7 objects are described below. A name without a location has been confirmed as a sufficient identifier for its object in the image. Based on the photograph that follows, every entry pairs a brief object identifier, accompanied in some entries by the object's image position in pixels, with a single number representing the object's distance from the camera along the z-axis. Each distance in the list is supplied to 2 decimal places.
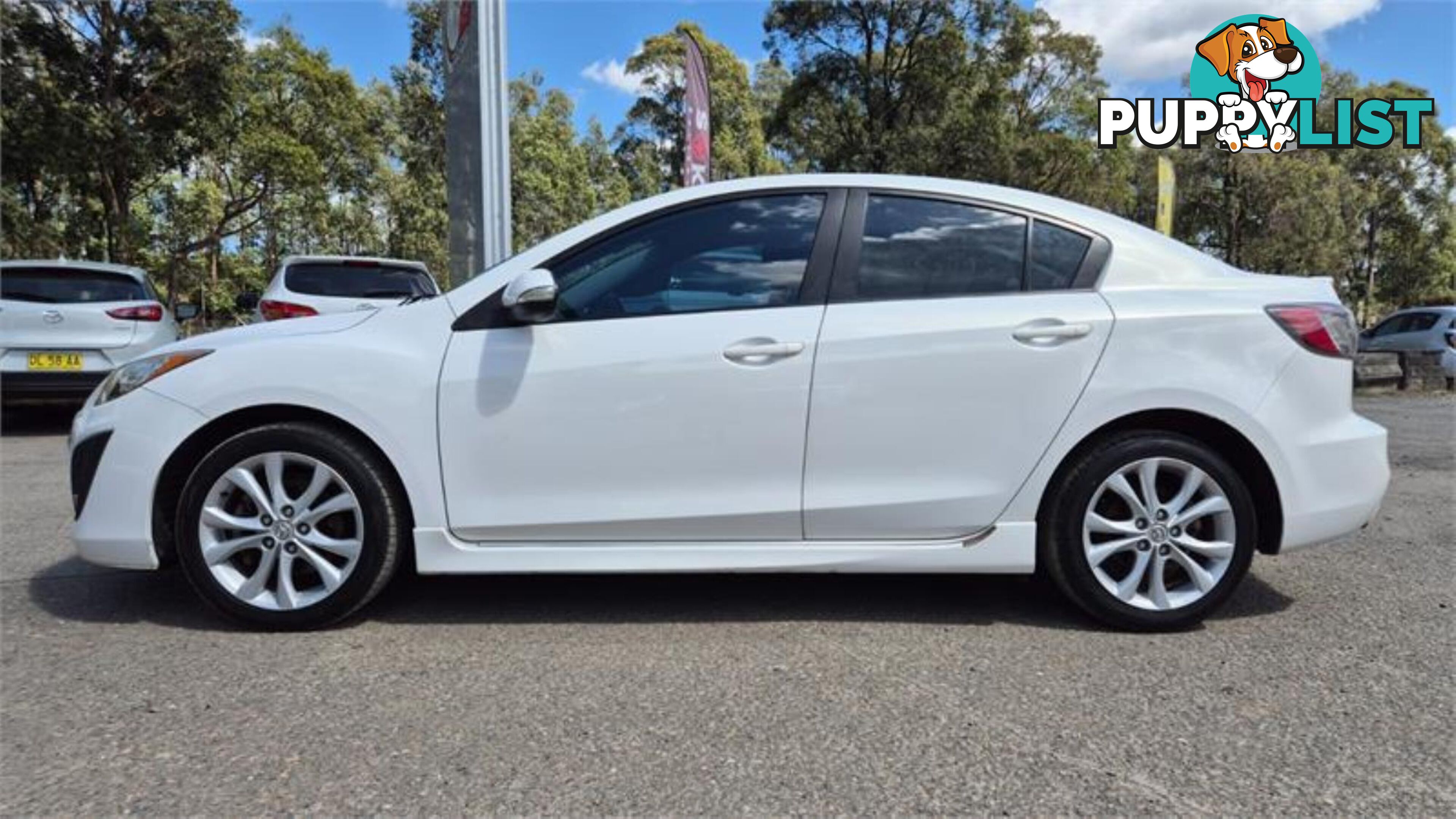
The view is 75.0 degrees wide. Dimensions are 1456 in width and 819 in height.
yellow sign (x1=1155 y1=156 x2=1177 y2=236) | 12.94
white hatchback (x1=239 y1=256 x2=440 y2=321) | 7.73
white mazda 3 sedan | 3.18
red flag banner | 10.37
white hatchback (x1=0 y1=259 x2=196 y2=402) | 7.87
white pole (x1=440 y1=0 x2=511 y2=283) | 8.96
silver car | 13.84
